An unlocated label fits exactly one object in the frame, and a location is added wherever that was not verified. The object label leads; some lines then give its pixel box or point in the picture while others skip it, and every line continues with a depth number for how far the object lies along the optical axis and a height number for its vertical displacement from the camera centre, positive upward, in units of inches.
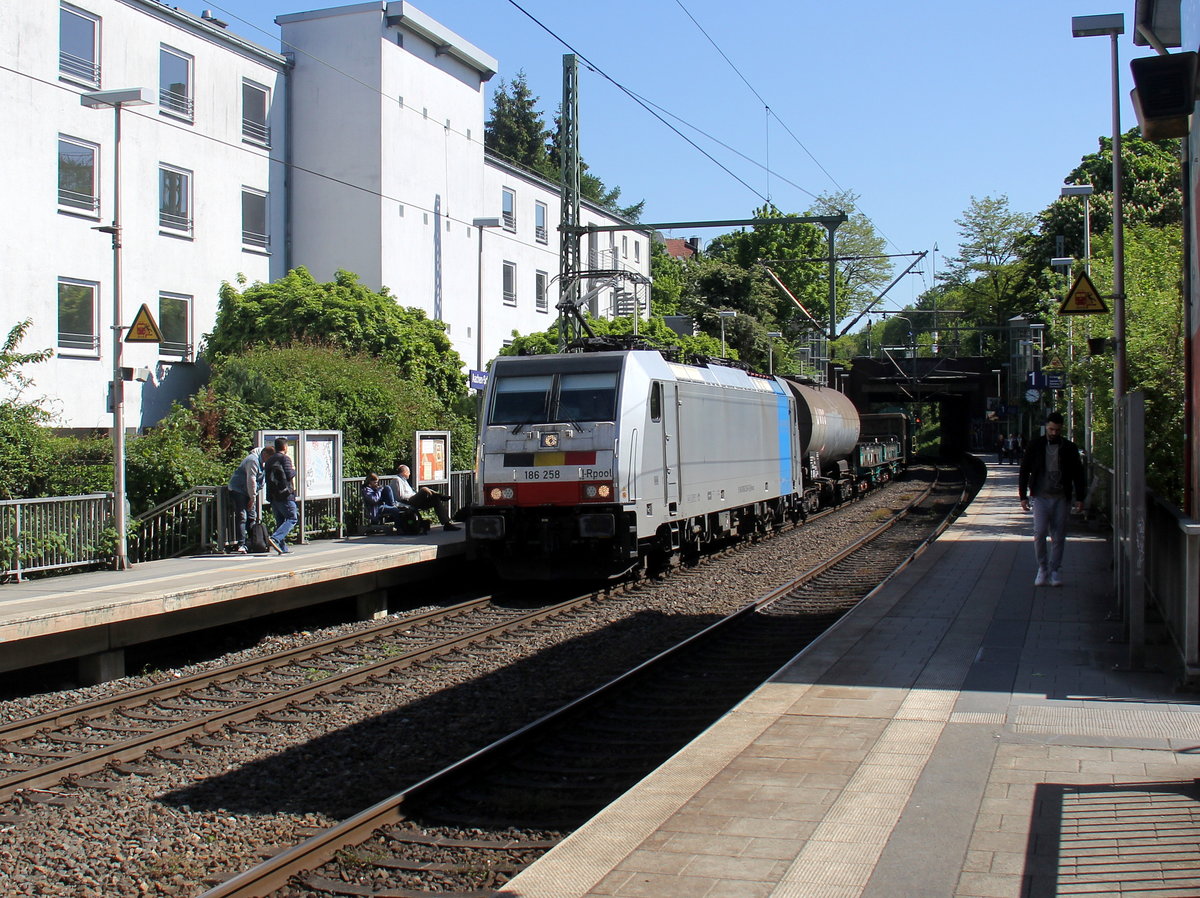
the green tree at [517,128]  3120.1 +884.9
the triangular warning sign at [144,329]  569.9 +62.1
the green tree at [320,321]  1101.1 +129.0
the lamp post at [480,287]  1087.6 +158.1
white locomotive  589.9 -4.6
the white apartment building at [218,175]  992.9 +283.6
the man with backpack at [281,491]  615.2 -18.2
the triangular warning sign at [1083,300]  666.2 +88.7
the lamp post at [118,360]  545.6 +46.9
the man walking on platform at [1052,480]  491.2 -10.5
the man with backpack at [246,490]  607.8 -17.3
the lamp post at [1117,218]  600.9 +124.4
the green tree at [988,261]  2994.6 +534.7
